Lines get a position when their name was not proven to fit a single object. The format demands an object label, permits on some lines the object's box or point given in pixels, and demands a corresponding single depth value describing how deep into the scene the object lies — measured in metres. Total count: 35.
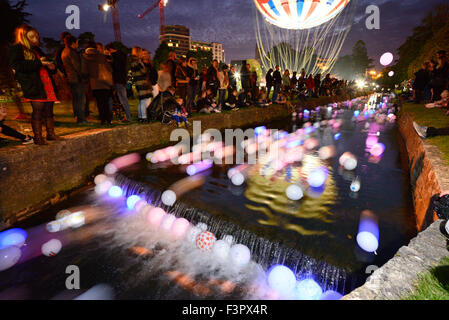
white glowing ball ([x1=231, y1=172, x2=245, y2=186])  5.29
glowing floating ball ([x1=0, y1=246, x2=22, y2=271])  3.62
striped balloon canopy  11.64
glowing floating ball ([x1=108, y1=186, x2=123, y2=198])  5.59
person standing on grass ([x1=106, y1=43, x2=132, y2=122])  7.05
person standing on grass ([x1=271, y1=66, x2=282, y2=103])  15.29
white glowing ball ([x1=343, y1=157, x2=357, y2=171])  5.96
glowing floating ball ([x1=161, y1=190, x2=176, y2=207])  4.71
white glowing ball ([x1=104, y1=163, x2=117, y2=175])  6.16
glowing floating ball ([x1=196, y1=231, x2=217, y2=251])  3.82
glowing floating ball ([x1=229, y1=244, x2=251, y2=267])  3.52
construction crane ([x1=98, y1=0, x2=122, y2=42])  68.50
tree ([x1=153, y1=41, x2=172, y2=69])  50.44
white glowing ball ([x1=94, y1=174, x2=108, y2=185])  5.80
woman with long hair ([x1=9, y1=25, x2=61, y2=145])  4.15
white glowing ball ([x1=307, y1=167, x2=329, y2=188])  4.99
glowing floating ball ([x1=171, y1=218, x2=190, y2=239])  4.24
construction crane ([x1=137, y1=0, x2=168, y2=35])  90.16
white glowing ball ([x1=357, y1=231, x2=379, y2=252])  3.10
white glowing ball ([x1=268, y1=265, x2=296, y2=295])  3.02
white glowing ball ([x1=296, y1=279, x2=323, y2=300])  2.89
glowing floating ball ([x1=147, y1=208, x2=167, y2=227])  4.59
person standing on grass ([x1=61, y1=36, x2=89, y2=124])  6.67
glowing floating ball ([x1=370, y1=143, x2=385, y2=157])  7.41
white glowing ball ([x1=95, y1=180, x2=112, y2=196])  5.63
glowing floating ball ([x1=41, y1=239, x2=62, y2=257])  3.92
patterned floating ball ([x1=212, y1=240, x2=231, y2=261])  3.68
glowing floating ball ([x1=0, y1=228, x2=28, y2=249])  3.93
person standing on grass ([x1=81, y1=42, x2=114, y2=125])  7.00
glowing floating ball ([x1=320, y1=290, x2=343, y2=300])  2.75
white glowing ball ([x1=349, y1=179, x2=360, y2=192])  4.85
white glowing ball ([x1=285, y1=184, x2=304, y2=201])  4.46
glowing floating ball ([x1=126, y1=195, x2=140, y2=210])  5.14
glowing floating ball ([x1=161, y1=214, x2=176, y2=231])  4.43
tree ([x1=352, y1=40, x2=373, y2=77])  93.07
